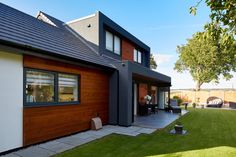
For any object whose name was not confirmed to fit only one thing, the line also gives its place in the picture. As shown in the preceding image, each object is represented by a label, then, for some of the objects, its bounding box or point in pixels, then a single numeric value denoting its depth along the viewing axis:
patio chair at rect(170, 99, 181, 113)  15.99
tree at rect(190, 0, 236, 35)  3.37
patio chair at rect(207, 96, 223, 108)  24.93
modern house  5.44
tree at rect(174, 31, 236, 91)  27.67
